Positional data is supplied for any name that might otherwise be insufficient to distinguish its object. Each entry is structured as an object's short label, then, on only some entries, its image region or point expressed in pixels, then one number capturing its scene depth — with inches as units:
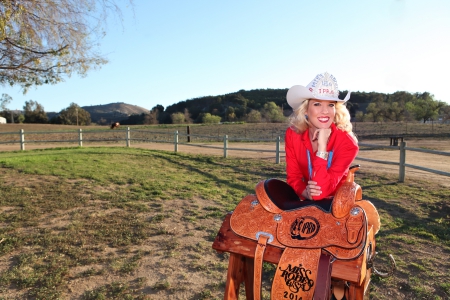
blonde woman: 76.9
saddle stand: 60.0
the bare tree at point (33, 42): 183.3
